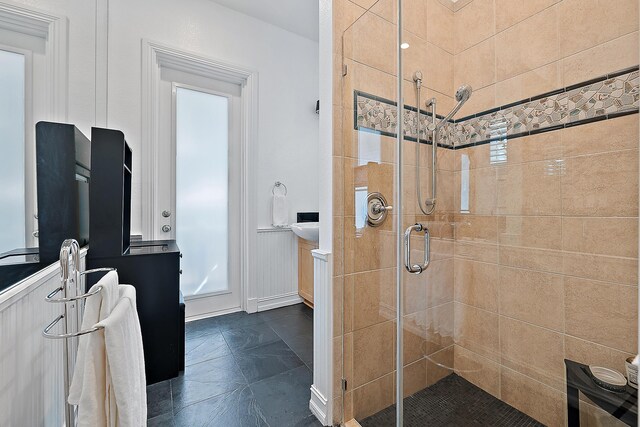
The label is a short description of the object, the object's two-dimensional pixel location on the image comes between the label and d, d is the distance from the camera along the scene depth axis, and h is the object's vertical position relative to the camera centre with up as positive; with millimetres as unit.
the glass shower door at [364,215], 1381 -16
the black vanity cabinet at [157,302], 1664 -563
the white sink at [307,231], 2518 -178
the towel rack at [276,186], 2938 +282
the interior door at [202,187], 2521 +241
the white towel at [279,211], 2889 +11
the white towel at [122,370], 811 -481
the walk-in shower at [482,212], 1164 -2
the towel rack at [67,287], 798 -236
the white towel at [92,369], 792 -466
